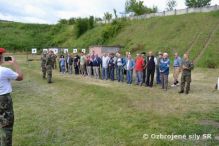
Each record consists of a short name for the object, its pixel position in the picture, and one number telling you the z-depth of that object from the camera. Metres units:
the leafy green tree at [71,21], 44.97
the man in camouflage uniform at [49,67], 10.90
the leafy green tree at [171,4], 48.46
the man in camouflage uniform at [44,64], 12.19
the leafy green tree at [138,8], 40.89
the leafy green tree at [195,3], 44.66
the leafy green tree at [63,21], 46.07
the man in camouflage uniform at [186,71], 8.31
